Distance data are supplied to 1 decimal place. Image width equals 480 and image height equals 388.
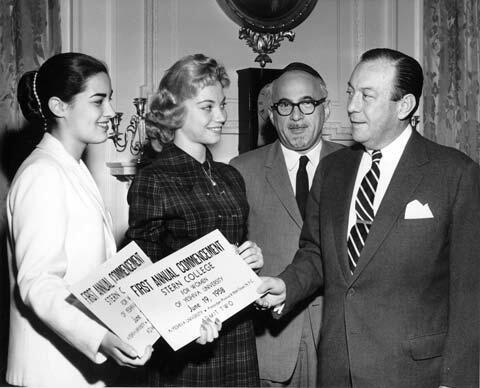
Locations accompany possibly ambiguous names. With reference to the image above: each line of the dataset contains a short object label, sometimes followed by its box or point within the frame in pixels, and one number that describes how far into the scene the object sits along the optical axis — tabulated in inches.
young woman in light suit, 86.4
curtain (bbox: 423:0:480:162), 224.7
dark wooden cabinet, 194.1
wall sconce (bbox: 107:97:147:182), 184.7
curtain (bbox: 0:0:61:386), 149.2
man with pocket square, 97.1
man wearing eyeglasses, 128.8
